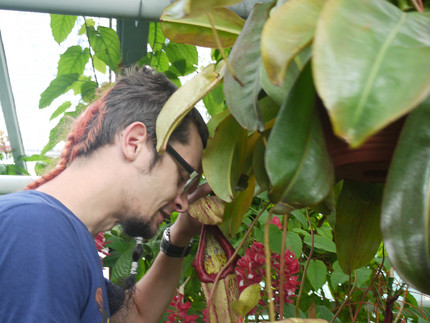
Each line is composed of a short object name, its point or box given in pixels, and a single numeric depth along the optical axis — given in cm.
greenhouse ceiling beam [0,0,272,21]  92
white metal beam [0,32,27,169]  234
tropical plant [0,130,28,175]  197
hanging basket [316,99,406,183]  39
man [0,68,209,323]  67
